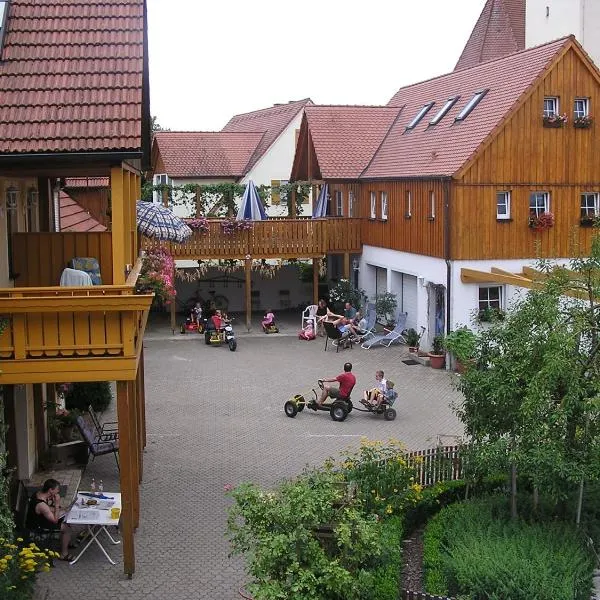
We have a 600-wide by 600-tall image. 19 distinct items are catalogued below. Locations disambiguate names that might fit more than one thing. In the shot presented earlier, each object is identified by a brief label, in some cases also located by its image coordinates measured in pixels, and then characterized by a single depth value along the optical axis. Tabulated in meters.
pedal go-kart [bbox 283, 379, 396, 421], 21.78
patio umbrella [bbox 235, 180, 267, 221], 33.66
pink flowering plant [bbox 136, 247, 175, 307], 15.22
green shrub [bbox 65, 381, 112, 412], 21.14
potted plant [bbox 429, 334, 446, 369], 27.58
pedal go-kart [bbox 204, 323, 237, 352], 30.84
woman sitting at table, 13.59
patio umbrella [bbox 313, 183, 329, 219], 35.78
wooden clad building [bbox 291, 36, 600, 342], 27.16
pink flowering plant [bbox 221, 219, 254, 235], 33.12
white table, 13.49
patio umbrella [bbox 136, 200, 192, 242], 18.83
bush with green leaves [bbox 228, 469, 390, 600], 10.30
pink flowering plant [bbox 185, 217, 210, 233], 32.81
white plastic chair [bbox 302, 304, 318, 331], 32.66
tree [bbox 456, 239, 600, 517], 12.52
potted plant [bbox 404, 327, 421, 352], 29.45
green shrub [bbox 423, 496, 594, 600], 11.67
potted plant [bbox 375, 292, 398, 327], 31.75
